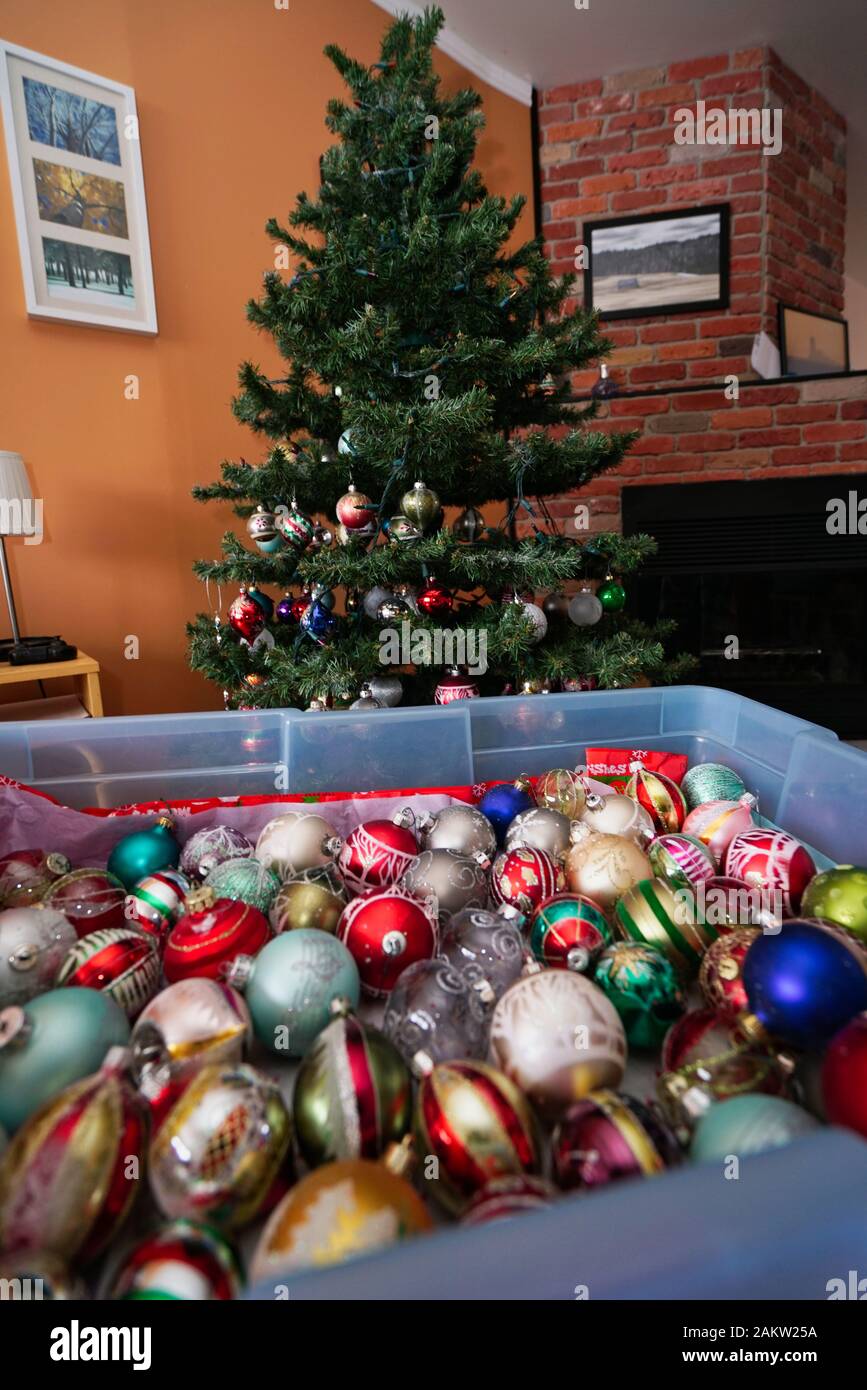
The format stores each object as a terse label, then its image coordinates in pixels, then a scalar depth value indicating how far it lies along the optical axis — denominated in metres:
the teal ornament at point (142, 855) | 0.85
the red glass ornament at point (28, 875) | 0.77
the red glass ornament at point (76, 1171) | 0.42
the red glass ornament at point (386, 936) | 0.67
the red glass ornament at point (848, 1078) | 0.48
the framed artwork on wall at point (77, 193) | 1.89
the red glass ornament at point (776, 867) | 0.74
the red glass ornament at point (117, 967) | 0.64
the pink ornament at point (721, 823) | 0.84
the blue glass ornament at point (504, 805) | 0.92
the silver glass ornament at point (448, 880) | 0.77
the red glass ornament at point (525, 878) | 0.77
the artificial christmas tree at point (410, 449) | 1.34
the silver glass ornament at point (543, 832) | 0.84
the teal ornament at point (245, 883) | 0.77
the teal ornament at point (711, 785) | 0.93
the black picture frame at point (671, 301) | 2.69
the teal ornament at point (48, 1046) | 0.52
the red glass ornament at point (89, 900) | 0.73
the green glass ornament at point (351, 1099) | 0.48
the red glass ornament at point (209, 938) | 0.66
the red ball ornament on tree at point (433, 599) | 1.39
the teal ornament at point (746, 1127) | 0.44
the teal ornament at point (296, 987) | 0.60
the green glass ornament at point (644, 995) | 0.61
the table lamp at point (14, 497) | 1.73
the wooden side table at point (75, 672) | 1.72
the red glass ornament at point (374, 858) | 0.81
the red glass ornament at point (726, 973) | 0.60
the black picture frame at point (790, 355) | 2.76
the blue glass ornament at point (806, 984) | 0.54
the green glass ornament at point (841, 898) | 0.65
